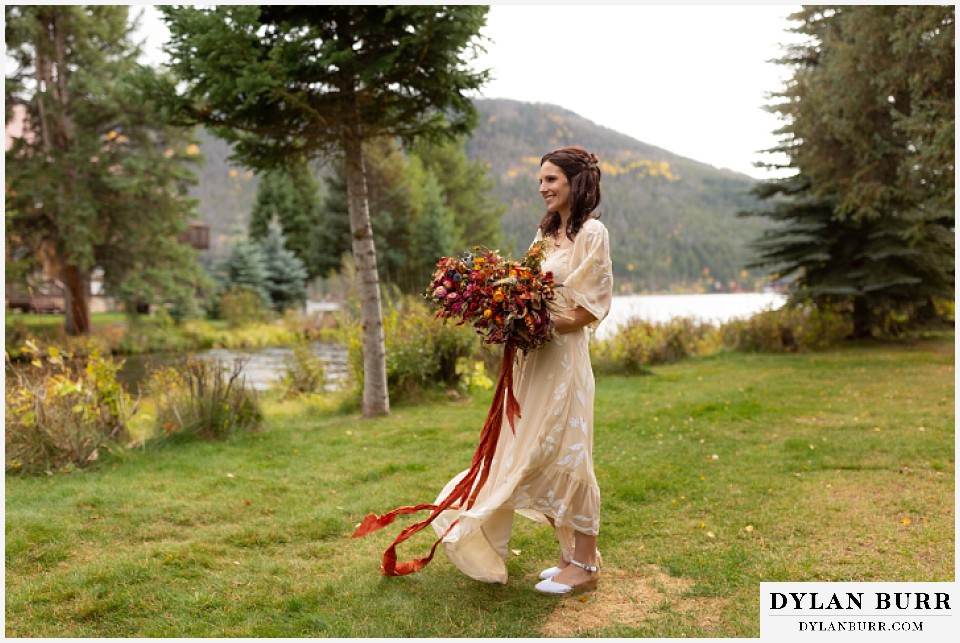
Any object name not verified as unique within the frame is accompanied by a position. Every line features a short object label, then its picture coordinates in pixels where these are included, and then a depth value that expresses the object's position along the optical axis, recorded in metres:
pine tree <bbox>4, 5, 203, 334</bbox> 21.91
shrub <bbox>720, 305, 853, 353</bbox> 16.45
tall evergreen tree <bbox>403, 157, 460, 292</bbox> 36.47
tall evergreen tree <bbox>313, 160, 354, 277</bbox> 37.41
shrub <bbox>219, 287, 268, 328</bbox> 29.77
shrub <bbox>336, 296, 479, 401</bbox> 10.30
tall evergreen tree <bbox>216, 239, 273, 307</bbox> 33.09
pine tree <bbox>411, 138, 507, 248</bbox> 43.81
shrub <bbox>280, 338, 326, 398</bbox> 12.23
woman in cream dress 3.65
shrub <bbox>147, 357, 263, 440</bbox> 7.64
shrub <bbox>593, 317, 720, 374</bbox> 13.58
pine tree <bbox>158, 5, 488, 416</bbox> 7.50
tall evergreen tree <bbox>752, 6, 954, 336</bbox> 11.48
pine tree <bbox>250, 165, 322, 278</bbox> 41.34
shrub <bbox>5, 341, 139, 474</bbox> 6.44
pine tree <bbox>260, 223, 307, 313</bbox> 34.69
